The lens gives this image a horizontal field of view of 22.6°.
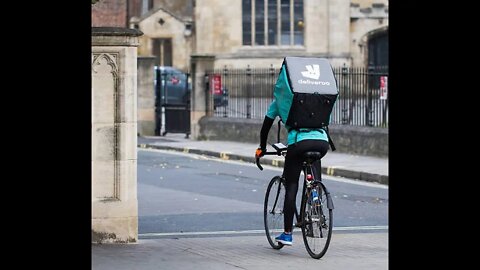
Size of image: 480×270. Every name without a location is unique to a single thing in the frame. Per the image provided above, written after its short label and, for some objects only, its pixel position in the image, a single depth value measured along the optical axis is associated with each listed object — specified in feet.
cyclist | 33.76
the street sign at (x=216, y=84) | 95.53
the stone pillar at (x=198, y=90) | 97.09
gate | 102.27
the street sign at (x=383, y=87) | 77.10
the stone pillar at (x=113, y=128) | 35.83
